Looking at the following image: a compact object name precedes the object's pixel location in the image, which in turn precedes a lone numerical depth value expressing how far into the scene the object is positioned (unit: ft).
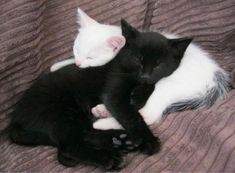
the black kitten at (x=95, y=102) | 1.65
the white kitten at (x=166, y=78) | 1.81
